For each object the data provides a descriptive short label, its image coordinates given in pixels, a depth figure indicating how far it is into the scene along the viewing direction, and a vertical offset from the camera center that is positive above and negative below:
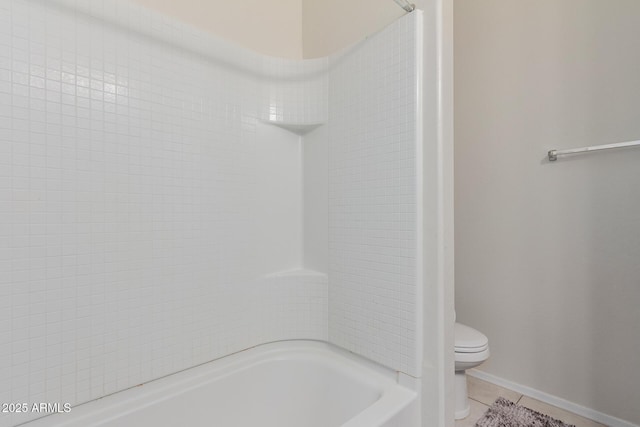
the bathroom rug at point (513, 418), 1.64 -1.15
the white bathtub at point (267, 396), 1.08 -0.74
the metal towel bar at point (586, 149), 1.53 +0.34
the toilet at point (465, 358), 1.69 -0.82
